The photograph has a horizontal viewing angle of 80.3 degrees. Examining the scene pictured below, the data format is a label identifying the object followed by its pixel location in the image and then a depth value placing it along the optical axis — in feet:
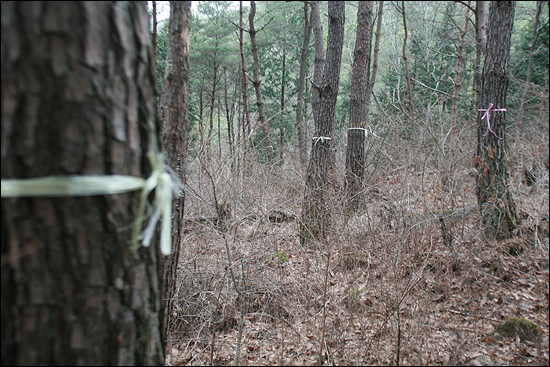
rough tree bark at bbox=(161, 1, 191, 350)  6.85
